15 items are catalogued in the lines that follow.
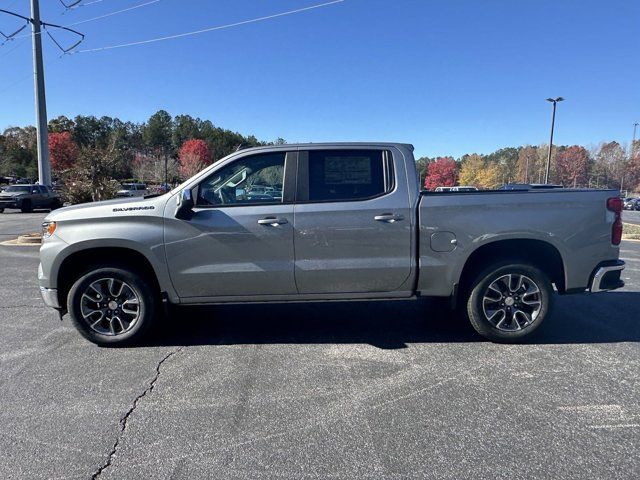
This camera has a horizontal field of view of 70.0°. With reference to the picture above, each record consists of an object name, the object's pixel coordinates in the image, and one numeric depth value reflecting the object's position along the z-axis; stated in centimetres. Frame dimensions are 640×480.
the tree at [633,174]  10525
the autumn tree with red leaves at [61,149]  6575
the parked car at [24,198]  2717
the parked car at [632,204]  5266
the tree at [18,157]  7144
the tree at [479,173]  8938
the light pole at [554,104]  3881
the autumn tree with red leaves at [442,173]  10069
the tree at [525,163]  10231
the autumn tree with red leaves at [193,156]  6616
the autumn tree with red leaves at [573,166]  10394
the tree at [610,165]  10475
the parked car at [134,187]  4029
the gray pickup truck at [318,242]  453
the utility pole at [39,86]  1794
